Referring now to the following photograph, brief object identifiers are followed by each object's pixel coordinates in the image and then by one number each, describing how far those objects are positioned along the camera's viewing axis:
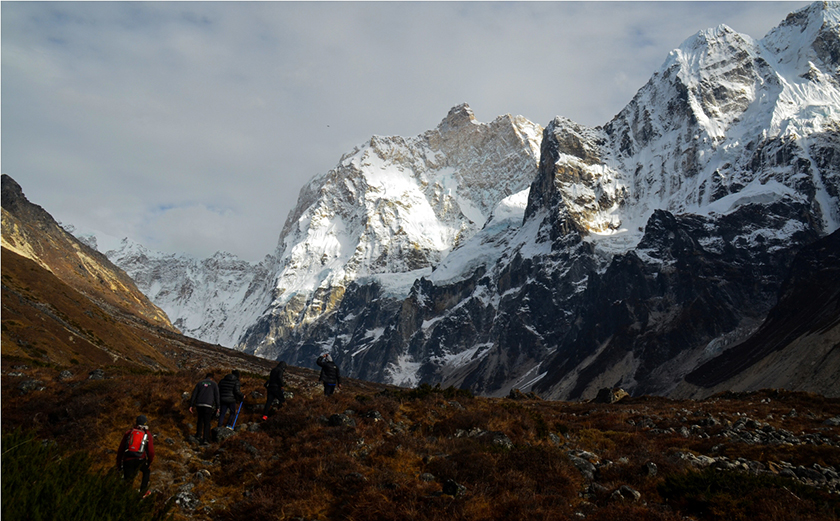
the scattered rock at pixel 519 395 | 59.44
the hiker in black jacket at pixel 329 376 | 24.36
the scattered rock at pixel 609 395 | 54.38
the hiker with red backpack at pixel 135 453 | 13.40
